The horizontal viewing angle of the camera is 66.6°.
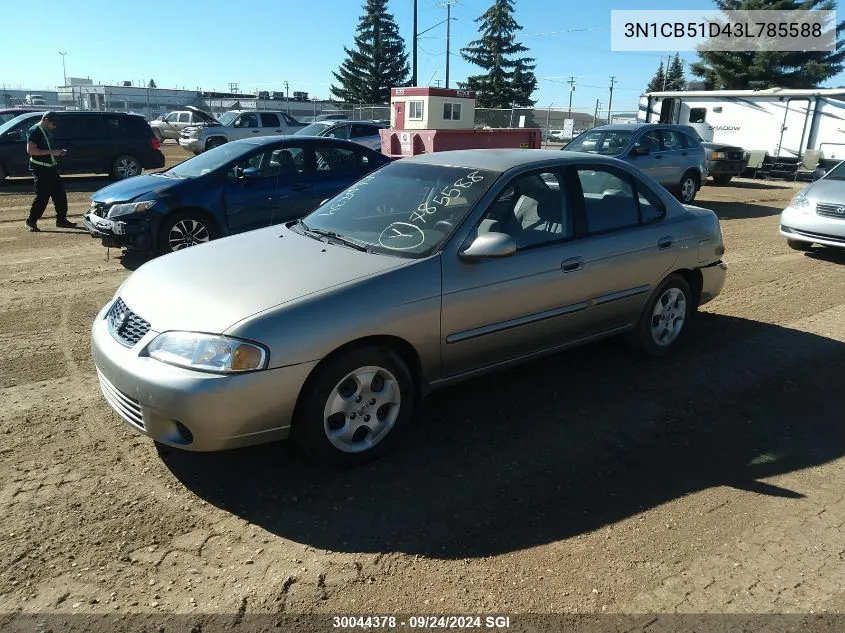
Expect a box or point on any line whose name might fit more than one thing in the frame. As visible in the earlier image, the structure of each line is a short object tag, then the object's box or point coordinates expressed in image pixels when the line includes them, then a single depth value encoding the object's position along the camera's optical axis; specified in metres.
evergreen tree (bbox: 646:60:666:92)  72.81
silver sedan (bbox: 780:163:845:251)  8.76
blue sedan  7.51
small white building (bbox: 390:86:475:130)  19.91
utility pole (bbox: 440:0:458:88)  44.91
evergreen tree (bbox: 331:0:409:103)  57.56
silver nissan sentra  3.08
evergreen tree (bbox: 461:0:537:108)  55.41
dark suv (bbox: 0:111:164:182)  14.93
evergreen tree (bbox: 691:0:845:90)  39.69
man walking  9.89
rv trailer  19.70
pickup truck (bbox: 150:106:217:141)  31.40
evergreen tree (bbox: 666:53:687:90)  76.06
